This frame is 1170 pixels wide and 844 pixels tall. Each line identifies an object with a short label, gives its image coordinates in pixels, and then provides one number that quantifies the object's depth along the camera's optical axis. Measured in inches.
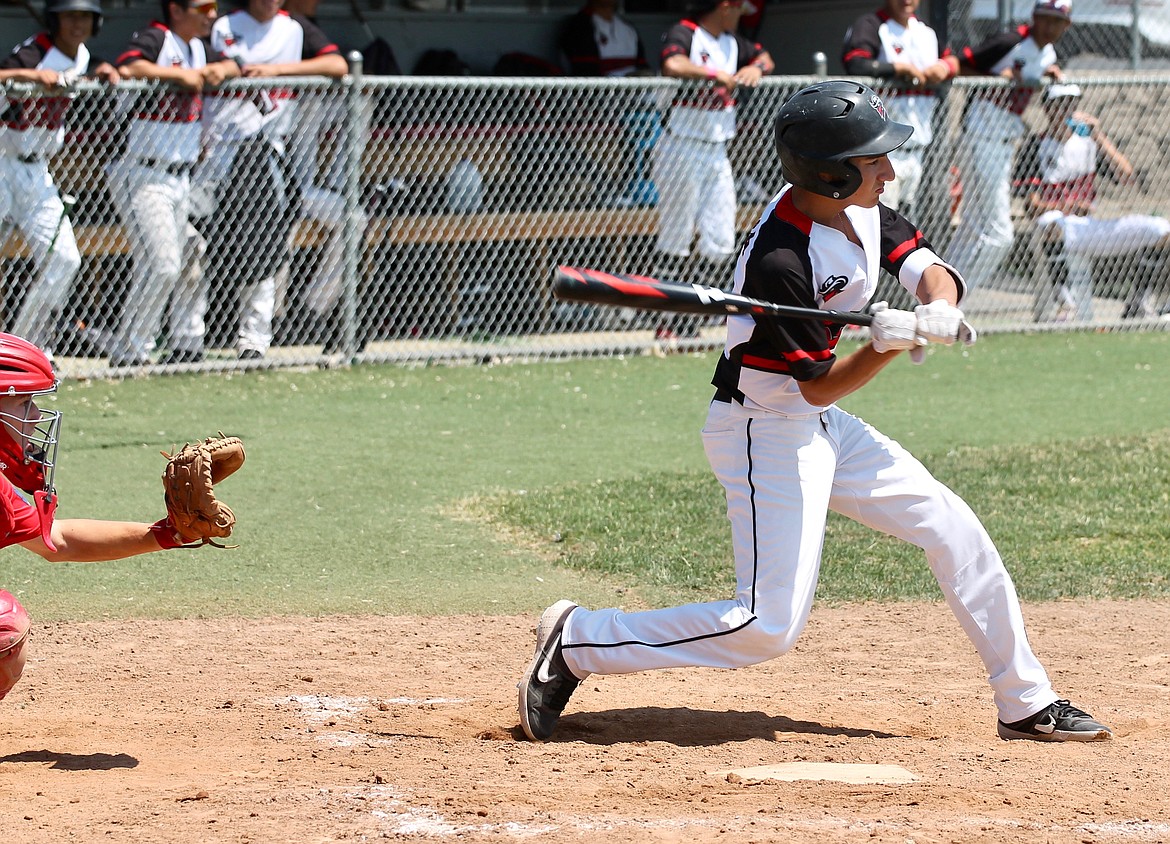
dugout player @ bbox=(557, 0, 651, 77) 1007.0
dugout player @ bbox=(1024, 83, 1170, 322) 895.1
